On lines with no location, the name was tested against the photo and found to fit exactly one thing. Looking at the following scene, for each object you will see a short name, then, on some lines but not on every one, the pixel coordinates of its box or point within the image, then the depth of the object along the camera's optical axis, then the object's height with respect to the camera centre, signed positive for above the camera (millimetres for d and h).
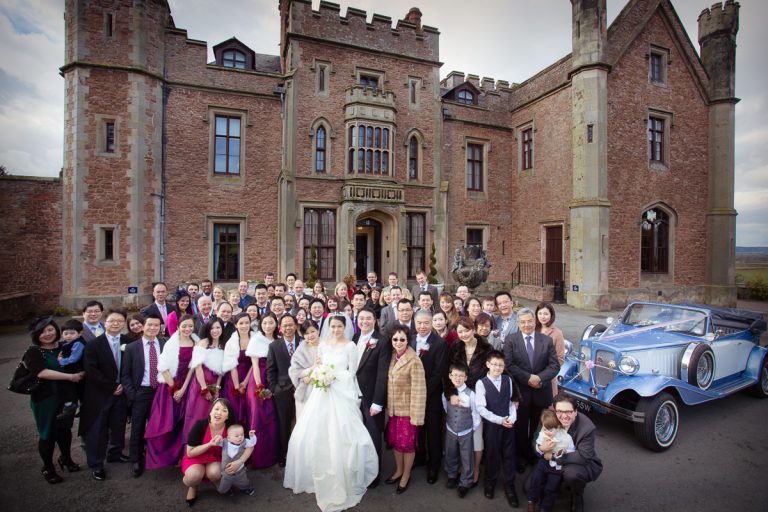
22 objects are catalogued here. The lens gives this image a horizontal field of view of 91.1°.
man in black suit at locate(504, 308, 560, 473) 4340 -1309
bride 3740 -2008
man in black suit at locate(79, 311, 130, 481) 4109 -1602
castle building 13133 +4073
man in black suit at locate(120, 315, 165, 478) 4227 -1492
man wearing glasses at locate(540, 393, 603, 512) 3453 -1855
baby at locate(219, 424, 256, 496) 3707 -2057
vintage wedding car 4848 -1545
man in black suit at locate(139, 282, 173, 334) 6121 -889
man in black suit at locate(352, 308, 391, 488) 4016 -1405
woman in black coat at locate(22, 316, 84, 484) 3895 -1481
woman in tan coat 3900 -1507
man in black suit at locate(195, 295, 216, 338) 5691 -901
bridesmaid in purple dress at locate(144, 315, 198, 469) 4133 -1707
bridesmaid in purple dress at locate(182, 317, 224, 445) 4195 -1402
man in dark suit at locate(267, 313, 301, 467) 4371 -1408
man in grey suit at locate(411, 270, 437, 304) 8373 -602
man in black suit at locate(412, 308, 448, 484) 4125 -1379
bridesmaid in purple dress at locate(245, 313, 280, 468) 4289 -1756
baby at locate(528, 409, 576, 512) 3482 -1948
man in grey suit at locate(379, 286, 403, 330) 6113 -901
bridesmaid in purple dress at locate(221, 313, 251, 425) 4379 -1364
